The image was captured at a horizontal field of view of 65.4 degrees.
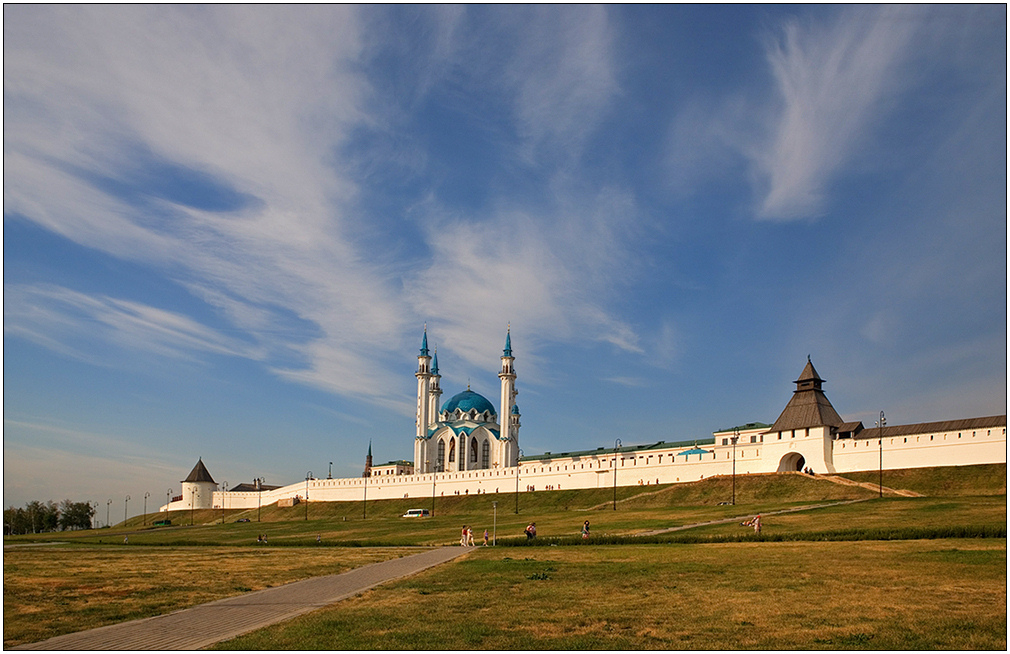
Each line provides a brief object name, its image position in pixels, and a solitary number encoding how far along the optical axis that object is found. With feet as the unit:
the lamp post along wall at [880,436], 231.46
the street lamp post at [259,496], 450.13
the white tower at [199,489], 497.05
